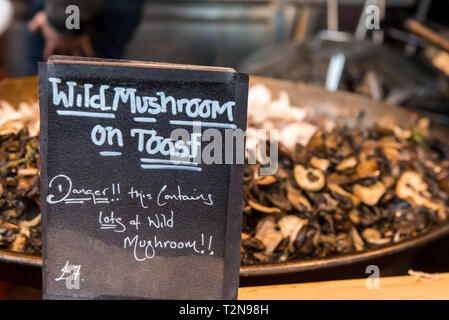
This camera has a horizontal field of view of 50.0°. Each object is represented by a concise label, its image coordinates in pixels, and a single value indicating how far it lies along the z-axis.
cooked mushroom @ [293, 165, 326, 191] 1.43
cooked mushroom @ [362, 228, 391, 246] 1.37
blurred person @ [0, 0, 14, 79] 2.45
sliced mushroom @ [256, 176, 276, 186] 1.32
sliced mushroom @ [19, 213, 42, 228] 1.21
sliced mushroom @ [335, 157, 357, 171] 1.55
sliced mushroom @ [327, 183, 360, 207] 1.44
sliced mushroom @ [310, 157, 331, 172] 1.51
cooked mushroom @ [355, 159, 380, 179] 1.52
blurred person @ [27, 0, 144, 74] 2.10
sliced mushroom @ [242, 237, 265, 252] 1.22
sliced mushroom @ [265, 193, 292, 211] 1.31
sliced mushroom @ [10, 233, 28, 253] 1.15
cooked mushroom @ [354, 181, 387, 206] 1.47
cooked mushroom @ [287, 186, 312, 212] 1.35
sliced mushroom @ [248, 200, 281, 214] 1.28
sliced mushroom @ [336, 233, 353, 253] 1.31
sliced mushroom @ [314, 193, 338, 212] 1.39
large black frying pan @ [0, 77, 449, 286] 1.03
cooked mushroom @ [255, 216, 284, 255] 1.24
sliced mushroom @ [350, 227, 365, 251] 1.36
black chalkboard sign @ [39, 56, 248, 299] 0.85
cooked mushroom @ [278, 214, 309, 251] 1.26
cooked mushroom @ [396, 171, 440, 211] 1.52
